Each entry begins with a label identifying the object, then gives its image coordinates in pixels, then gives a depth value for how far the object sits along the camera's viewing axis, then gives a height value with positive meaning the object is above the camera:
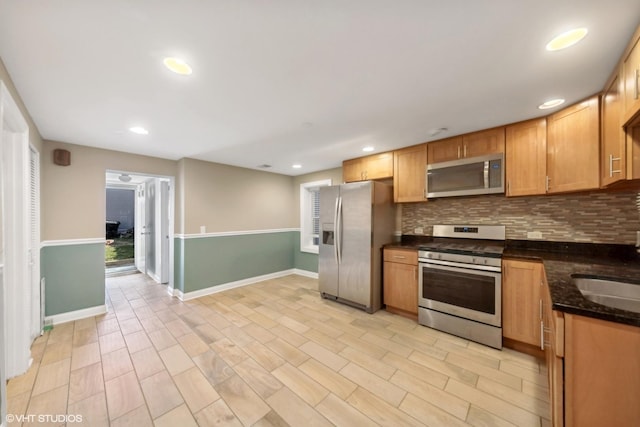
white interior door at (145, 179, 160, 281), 4.91 -0.31
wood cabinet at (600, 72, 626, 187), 1.57 +0.55
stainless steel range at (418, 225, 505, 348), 2.31 -0.77
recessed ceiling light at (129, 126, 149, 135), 2.53 +0.93
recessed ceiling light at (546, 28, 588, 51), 1.21 +0.94
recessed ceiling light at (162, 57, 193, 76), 1.43 +0.94
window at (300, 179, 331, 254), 5.20 -0.06
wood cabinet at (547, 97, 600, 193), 1.93 +0.57
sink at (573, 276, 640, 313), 1.47 -0.52
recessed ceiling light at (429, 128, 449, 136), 2.56 +0.92
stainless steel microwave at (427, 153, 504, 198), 2.51 +0.42
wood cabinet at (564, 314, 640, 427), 0.94 -0.68
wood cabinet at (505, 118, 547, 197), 2.28 +0.56
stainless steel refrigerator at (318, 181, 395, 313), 3.15 -0.37
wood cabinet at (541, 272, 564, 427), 1.06 -0.72
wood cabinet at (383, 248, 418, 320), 2.90 -0.89
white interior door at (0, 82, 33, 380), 1.87 -0.25
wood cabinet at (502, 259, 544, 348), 2.12 -0.83
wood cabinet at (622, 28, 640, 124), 1.23 +0.75
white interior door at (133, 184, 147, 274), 5.43 -0.42
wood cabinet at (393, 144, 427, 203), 3.04 +0.53
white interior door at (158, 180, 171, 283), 4.51 -0.39
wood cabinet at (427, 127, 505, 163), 2.52 +0.78
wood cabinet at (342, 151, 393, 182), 3.40 +0.70
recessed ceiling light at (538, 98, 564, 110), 1.96 +0.94
